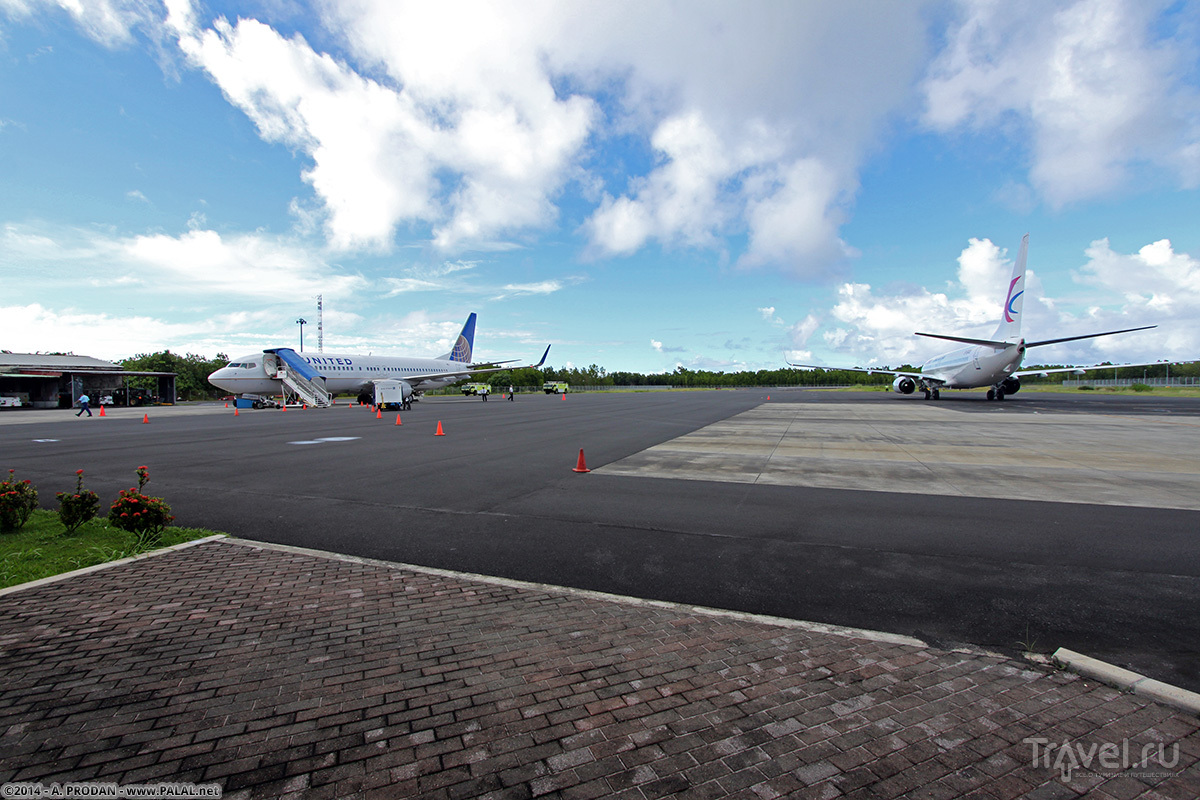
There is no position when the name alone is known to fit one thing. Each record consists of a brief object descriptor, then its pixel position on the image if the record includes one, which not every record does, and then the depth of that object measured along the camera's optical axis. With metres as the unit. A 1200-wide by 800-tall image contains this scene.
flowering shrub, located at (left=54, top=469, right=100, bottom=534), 6.10
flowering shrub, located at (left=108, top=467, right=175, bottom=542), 5.85
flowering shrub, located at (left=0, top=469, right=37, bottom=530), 6.11
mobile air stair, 36.58
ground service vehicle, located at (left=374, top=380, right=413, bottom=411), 31.92
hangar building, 42.66
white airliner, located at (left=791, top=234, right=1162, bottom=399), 31.81
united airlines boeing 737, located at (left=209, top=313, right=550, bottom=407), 35.81
